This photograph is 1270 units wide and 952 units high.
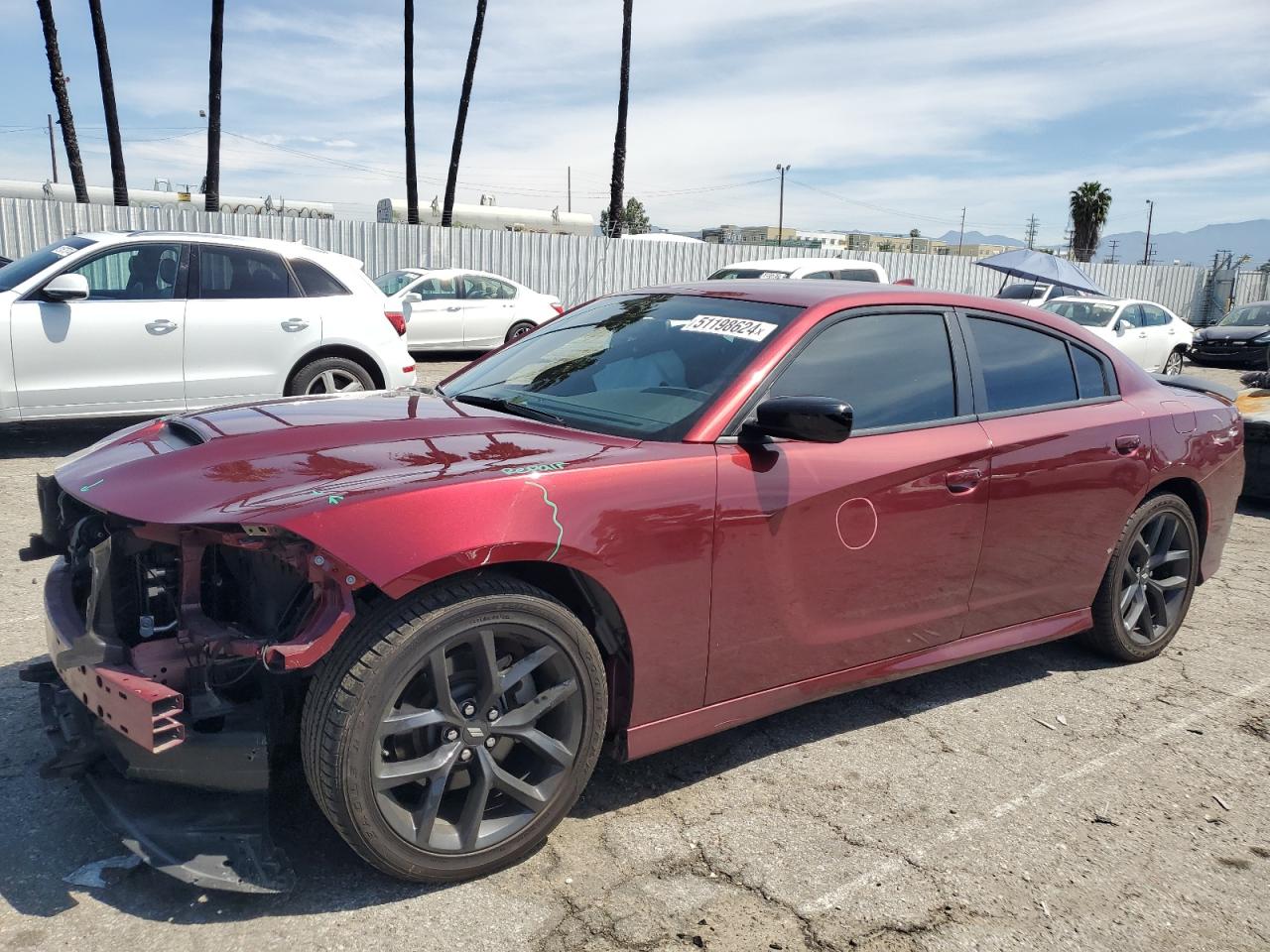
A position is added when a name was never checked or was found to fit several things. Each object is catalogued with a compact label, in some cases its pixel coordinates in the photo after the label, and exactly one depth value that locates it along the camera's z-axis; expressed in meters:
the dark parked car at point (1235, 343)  20.64
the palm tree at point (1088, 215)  54.59
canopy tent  18.69
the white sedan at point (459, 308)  16.61
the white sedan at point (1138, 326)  16.75
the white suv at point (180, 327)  7.41
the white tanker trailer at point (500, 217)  35.80
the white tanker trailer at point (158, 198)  31.36
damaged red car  2.45
